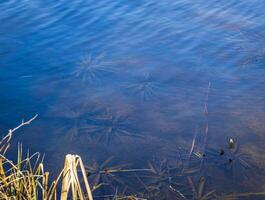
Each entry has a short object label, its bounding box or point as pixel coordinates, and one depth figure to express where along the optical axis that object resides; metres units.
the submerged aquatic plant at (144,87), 5.92
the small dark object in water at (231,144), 4.75
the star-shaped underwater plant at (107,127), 5.15
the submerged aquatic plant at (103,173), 4.46
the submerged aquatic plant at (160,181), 4.24
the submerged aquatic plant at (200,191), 4.14
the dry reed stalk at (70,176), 2.29
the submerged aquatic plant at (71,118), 5.29
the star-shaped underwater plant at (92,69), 6.45
